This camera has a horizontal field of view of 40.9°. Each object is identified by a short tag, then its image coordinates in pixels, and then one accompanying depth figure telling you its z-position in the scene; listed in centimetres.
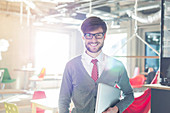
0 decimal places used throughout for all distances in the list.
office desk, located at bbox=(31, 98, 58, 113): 278
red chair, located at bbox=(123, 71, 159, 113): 333
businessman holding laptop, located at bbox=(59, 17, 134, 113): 154
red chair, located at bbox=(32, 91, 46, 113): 379
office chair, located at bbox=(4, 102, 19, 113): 251
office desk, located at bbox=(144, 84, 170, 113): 230
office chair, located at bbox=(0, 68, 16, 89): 907
